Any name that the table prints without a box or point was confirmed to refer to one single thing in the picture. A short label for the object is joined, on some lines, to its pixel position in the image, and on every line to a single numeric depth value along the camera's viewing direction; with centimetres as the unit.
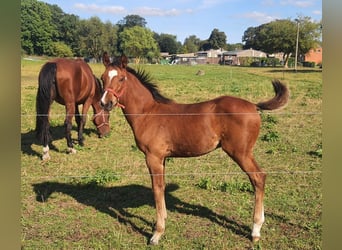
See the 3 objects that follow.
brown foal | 374
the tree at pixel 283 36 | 4097
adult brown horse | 706
